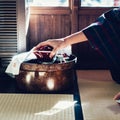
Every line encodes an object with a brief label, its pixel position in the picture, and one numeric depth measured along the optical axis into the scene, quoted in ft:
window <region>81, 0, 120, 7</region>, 12.03
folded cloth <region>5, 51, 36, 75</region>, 9.21
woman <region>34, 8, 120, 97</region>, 9.07
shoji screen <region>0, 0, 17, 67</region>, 10.73
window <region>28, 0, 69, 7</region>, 12.00
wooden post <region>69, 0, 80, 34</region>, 11.77
